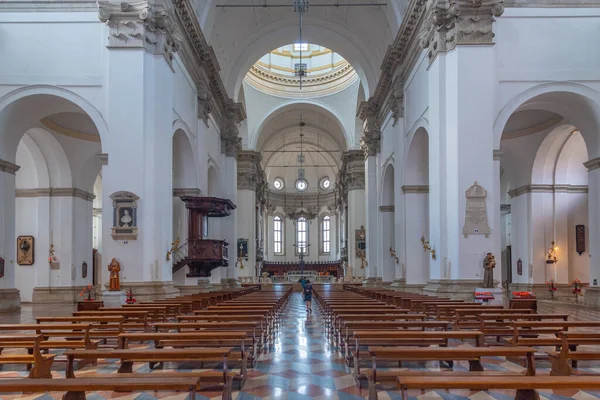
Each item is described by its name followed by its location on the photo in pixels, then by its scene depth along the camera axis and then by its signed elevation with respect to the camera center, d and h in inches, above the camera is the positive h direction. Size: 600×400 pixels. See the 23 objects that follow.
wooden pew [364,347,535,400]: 199.3 -44.0
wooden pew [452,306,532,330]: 359.6 -52.6
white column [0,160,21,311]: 607.2 +3.2
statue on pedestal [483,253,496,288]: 547.8 -35.9
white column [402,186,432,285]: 798.5 +4.2
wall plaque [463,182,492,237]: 562.3 +21.6
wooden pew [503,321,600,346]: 263.6 -49.6
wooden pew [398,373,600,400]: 142.6 -38.8
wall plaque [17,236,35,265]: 790.7 -17.5
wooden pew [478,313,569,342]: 329.0 -53.6
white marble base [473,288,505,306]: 539.2 -59.2
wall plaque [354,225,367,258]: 1427.2 -17.1
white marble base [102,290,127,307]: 543.2 -59.5
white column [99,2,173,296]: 574.9 +99.5
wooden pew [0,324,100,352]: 243.4 -47.4
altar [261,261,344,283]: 1667.1 -130.0
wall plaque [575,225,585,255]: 785.6 -6.0
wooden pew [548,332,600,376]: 227.8 -51.5
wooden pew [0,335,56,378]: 221.8 -49.5
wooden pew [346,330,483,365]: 242.8 -44.8
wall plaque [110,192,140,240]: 571.8 +22.6
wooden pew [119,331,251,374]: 242.7 -44.4
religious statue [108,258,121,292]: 552.4 -38.7
